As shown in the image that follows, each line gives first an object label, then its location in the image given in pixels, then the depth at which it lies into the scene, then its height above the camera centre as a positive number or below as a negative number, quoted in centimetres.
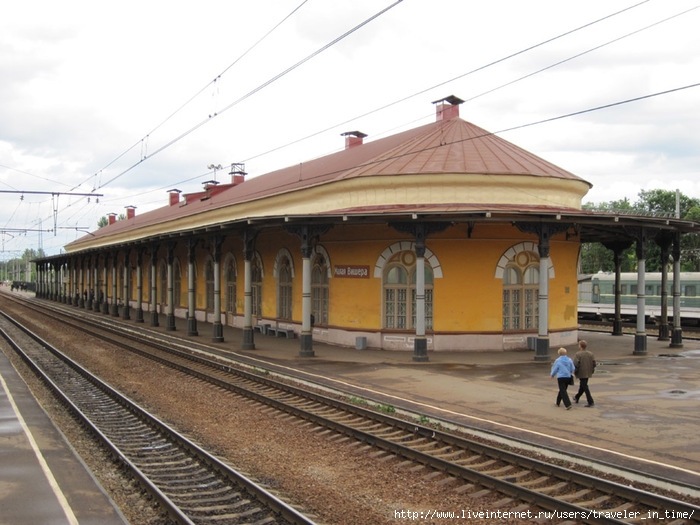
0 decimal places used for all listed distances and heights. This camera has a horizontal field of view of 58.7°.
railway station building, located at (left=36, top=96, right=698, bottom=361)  1789 +85
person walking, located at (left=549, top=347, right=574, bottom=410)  1135 -184
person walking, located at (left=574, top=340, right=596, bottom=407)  1148 -179
